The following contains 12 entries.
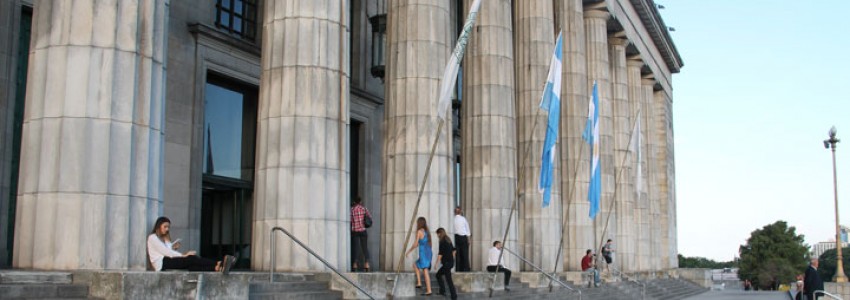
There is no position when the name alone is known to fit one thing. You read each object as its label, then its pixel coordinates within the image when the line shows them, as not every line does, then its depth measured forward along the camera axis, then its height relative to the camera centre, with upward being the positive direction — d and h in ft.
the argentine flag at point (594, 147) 90.99 +9.70
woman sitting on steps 42.04 -1.10
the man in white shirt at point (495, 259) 73.15 -1.83
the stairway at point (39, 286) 33.68 -2.12
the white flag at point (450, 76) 62.64 +11.58
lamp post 125.37 +1.62
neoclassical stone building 41.42 +7.84
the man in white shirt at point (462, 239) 70.90 -0.17
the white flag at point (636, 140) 109.91 +12.50
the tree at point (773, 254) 345.92 -5.68
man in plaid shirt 66.85 +0.84
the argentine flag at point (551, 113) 79.41 +11.40
